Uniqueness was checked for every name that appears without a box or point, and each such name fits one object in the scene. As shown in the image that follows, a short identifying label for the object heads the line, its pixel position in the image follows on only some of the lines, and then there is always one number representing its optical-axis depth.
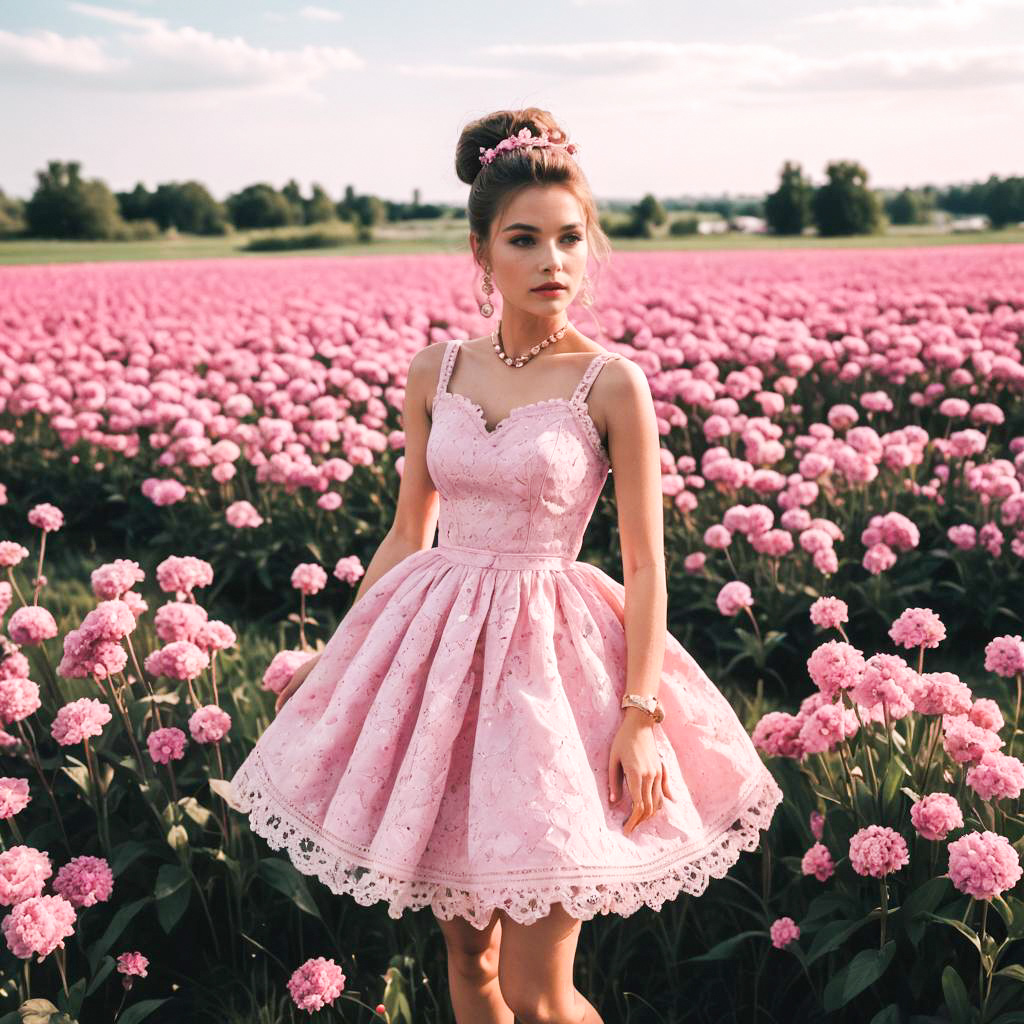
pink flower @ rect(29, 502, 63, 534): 3.67
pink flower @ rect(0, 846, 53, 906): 2.26
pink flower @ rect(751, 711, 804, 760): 2.64
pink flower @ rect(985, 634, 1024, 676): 2.69
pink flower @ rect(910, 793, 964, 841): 2.29
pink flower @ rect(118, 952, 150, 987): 2.50
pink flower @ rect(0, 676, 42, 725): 2.77
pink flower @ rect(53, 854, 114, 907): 2.46
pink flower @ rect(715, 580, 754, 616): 3.43
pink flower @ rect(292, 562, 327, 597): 3.44
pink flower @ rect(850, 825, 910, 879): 2.28
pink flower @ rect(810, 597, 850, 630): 2.84
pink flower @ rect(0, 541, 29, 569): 3.46
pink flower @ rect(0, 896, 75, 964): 2.18
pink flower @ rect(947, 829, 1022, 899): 2.09
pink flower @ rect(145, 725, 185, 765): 2.73
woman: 1.95
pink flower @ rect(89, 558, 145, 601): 2.95
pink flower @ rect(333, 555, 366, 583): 3.70
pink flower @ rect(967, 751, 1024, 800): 2.26
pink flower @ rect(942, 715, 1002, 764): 2.36
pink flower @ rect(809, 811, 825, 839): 2.70
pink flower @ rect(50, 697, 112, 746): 2.66
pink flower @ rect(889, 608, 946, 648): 2.70
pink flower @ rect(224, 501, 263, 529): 4.38
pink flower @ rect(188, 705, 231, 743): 2.76
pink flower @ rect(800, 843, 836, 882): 2.51
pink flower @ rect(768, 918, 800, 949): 2.53
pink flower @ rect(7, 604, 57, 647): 2.97
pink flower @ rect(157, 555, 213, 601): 3.14
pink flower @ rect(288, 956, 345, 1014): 2.38
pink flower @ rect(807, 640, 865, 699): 2.50
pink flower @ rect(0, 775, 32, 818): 2.57
